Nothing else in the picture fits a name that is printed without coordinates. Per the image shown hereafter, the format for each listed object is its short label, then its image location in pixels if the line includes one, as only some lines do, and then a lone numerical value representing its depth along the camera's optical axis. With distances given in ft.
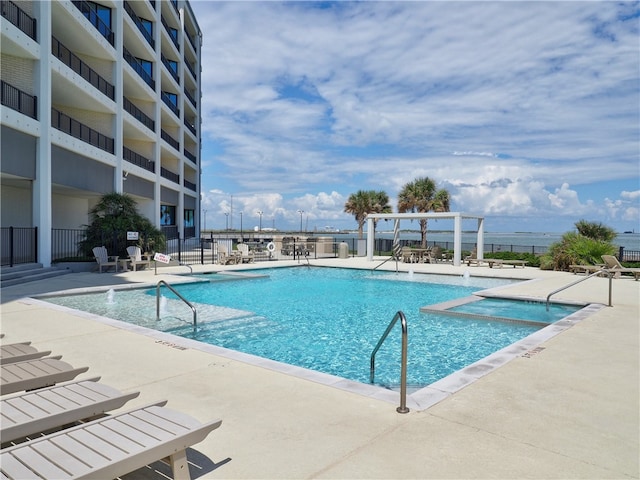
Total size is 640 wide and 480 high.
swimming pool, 24.36
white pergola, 79.61
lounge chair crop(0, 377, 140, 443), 9.70
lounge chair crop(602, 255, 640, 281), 56.13
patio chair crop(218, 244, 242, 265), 74.93
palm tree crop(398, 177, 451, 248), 126.21
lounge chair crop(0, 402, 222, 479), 7.93
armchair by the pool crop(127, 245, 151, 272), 61.56
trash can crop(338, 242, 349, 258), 97.45
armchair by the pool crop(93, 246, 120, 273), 58.34
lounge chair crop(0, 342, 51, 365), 14.76
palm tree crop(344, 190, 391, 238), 141.69
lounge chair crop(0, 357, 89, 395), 12.44
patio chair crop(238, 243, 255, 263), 78.84
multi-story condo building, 54.44
